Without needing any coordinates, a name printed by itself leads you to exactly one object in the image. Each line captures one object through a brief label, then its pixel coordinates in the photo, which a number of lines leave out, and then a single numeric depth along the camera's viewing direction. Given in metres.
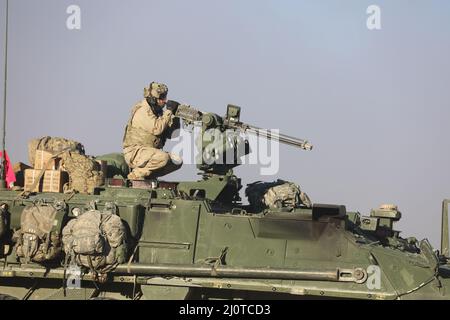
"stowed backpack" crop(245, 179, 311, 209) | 17.56
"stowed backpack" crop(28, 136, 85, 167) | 18.16
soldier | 17.44
